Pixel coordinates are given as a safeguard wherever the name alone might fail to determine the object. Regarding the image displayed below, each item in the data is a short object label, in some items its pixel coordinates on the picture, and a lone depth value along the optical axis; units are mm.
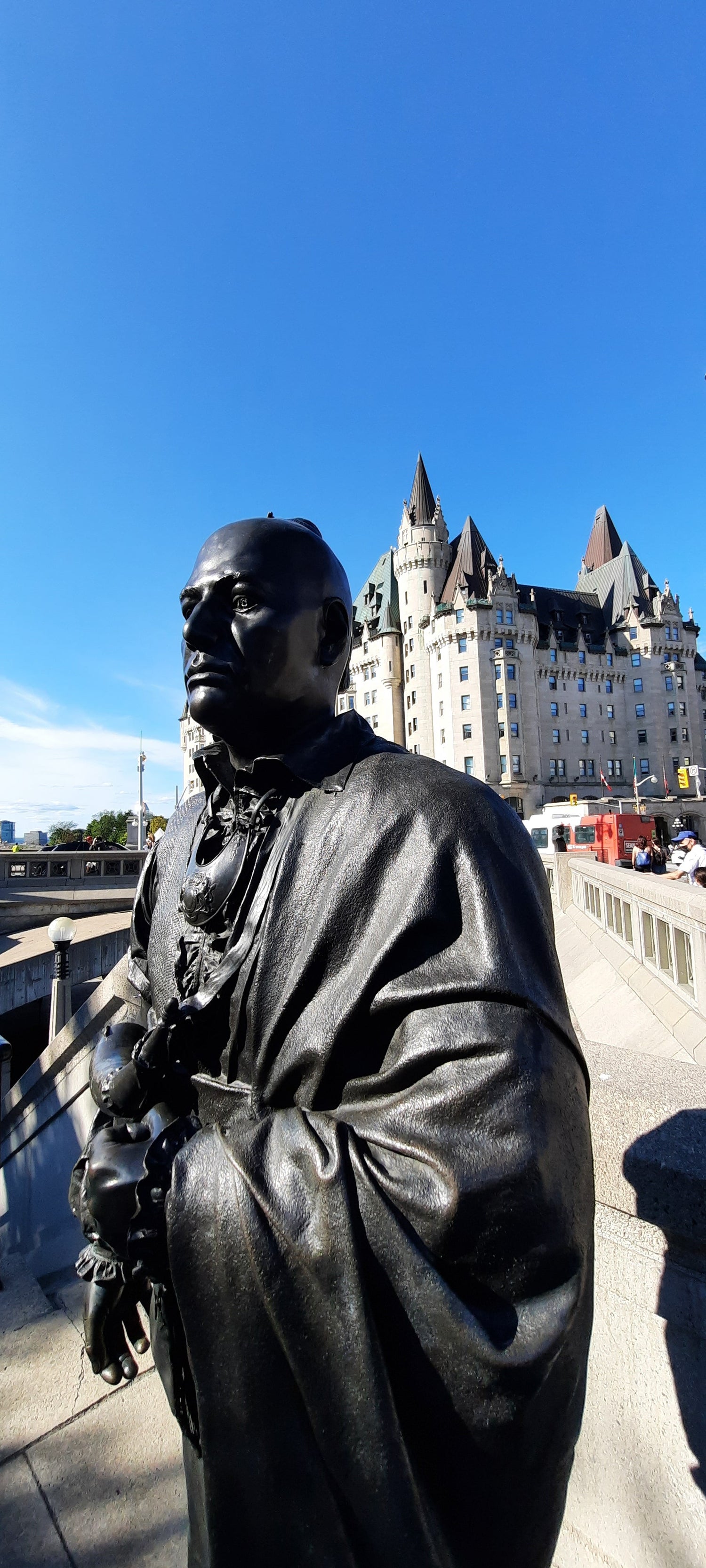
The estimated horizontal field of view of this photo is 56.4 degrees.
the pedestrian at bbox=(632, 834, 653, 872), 16984
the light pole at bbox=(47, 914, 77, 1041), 8344
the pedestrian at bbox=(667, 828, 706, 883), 8953
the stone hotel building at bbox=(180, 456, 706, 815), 53781
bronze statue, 908
